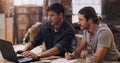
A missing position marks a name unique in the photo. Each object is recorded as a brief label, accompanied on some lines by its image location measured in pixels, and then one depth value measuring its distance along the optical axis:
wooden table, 2.42
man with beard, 2.41
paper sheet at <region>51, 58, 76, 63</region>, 2.43
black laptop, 2.39
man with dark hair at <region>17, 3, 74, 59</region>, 2.84
